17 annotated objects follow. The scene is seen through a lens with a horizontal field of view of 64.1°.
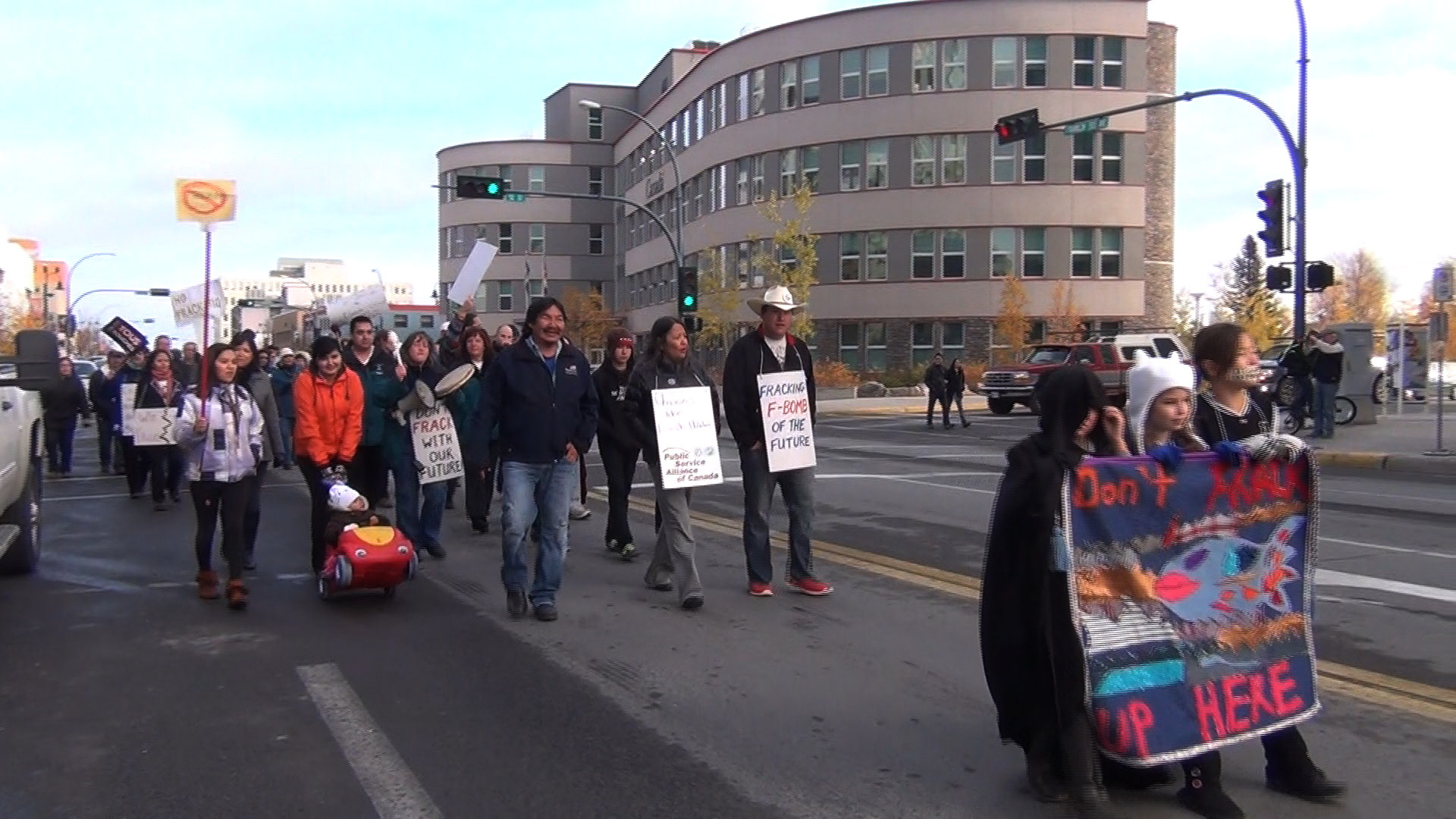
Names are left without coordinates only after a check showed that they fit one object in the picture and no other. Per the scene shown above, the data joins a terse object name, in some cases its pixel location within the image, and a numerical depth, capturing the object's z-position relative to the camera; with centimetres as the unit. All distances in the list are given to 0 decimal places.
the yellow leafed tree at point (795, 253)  4138
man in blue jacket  692
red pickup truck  2885
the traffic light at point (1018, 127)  2059
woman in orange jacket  782
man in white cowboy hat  731
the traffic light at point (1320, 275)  1973
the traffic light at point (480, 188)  2589
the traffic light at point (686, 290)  2791
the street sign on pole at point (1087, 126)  2081
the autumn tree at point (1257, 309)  4438
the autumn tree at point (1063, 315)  4359
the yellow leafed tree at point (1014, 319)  4244
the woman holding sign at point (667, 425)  734
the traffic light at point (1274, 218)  1936
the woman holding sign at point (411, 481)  906
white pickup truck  666
